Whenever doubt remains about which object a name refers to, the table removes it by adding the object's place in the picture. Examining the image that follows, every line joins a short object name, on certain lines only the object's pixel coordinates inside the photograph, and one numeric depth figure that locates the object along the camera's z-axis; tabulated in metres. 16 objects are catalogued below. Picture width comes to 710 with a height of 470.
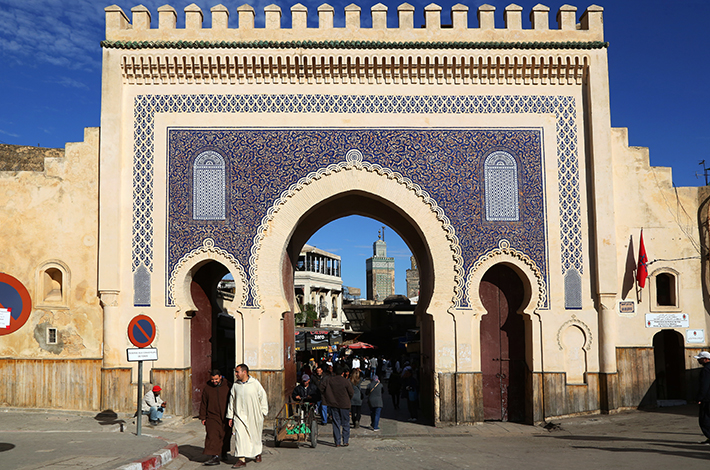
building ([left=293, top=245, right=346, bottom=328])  42.47
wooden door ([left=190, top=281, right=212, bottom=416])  12.27
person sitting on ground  10.58
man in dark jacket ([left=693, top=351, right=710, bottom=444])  8.03
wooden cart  9.10
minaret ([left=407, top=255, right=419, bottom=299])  69.75
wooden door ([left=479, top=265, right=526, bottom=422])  12.09
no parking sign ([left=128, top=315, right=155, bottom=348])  8.88
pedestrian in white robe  7.62
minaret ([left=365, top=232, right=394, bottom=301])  71.93
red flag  11.53
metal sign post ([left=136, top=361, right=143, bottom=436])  8.73
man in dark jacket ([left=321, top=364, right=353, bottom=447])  9.30
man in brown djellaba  7.71
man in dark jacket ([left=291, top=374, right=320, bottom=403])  10.66
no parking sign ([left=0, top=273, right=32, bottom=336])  5.71
